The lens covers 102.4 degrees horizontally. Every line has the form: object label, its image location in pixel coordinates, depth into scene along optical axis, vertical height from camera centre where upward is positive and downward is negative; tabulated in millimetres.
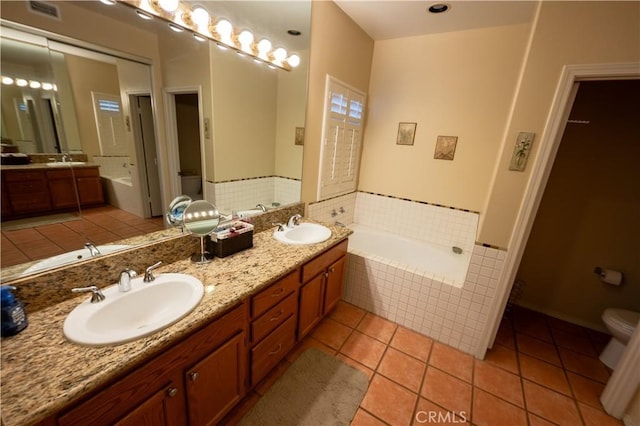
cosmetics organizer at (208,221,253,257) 1464 -580
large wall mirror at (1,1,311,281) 986 +100
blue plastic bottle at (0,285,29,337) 820 -616
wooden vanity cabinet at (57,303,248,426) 786 -905
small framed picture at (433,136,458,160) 2525 +71
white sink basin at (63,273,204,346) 862 -681
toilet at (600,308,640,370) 1861 -1135
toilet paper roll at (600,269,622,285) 2163 -878
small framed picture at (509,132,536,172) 1572 +62
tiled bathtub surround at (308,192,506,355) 1921 -1031
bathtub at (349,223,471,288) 2196 -996
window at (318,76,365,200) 2289 +74
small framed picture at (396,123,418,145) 2695 +189
